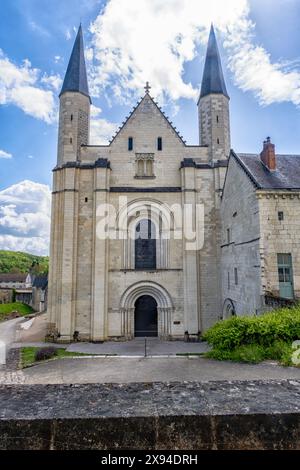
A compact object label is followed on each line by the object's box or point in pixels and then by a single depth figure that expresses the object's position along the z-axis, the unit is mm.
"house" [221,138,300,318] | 12844
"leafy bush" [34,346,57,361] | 12531
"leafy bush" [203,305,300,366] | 6949
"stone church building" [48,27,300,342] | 18766
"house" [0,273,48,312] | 44888
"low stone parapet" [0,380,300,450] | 1584
